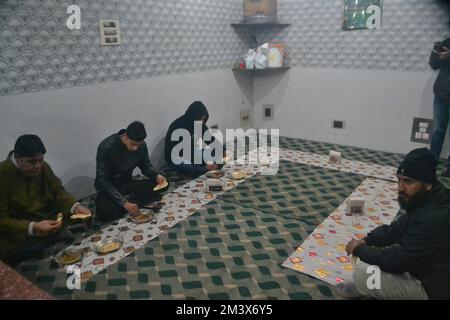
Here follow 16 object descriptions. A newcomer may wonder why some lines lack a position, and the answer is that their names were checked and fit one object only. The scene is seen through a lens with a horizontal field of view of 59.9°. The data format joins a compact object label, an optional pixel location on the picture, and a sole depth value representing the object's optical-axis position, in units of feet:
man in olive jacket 7.64
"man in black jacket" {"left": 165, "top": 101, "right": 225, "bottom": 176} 12.88
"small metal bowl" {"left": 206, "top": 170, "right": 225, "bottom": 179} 12.87
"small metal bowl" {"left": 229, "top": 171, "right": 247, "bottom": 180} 12.64
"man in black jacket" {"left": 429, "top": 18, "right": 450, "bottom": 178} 12.46
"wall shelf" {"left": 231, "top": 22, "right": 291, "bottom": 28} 16.24
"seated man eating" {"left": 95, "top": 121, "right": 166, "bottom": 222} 9.66
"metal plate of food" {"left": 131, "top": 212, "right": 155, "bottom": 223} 9.84
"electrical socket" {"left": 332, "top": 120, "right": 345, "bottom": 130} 16.38
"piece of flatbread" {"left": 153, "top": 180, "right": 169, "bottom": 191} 10.76
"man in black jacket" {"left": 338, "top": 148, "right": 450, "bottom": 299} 5.62
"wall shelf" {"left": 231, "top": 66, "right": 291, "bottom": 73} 17.02
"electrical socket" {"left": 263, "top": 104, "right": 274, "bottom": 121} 18.06
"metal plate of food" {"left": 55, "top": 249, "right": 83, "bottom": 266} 8.07
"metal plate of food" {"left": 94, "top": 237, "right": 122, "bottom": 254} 8.44
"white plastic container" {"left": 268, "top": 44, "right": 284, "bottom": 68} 16.49
